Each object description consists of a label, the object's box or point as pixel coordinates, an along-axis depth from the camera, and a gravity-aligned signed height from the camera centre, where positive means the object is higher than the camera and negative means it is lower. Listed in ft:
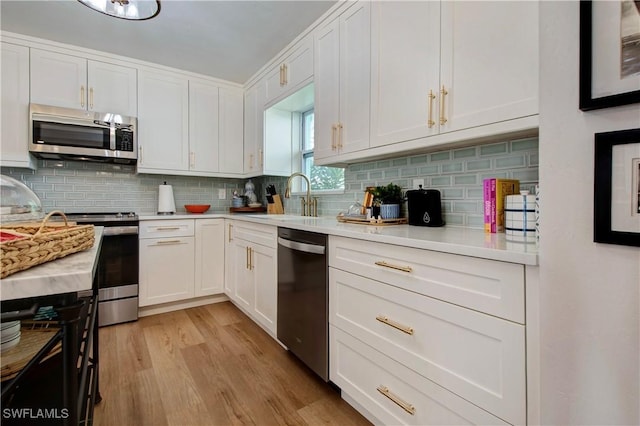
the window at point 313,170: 8.90 +1.20
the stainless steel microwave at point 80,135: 8.47 +2.15
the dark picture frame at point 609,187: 2.05 +0.14
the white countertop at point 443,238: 2.95 -0.40
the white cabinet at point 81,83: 8.62 +3.75
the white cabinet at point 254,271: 7.24 -1.74
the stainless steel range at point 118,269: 8.43 -1.77
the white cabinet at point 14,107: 8.23 +2.79
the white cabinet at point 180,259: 9.16 -1.67
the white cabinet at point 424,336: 3.03 -1.59
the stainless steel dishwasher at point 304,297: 5.48 -1.78
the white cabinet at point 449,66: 3.83 +2.13
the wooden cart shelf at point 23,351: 2.80 -1.47
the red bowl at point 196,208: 11.09 -0.02
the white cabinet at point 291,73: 7.92 +3.90
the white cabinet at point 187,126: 10.10 +2.92
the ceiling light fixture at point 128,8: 5.13 +3.50
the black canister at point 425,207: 5.49 +0.01
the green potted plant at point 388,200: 6.06 +0.16
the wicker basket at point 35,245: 1.78 -0.26
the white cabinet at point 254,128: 10.58 +2.92
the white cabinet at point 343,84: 6.20 +2.78
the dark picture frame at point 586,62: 2.19 +1.08
